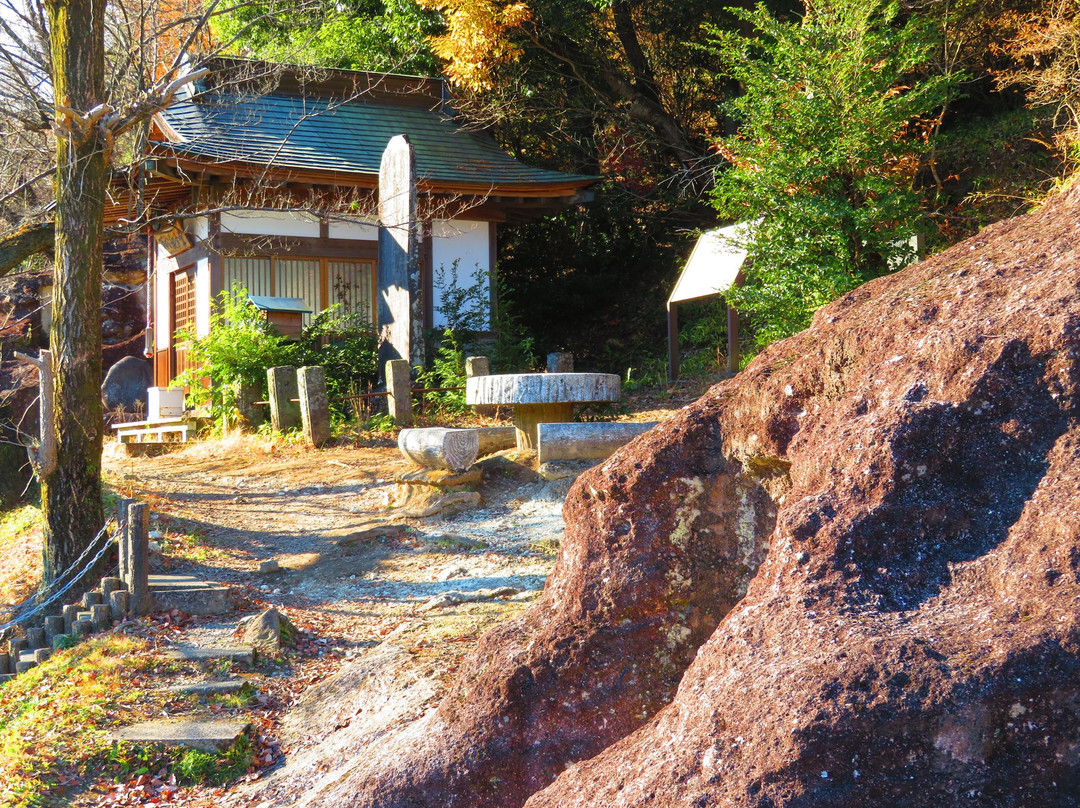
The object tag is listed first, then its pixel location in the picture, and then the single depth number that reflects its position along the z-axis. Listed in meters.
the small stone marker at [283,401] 12.20
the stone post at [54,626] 7.04
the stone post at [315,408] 11.70
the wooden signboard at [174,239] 15.94
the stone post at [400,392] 11.96
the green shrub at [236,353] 13.28
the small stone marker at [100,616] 6.93
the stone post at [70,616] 7.05
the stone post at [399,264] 12.84
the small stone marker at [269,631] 6.38
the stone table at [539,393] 9.55
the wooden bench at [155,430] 14.46
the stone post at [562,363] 12.45
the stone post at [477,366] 11.89
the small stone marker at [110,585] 7.17
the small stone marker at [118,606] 7.00
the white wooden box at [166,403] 15.30
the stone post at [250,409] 13.02
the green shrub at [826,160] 9.10
